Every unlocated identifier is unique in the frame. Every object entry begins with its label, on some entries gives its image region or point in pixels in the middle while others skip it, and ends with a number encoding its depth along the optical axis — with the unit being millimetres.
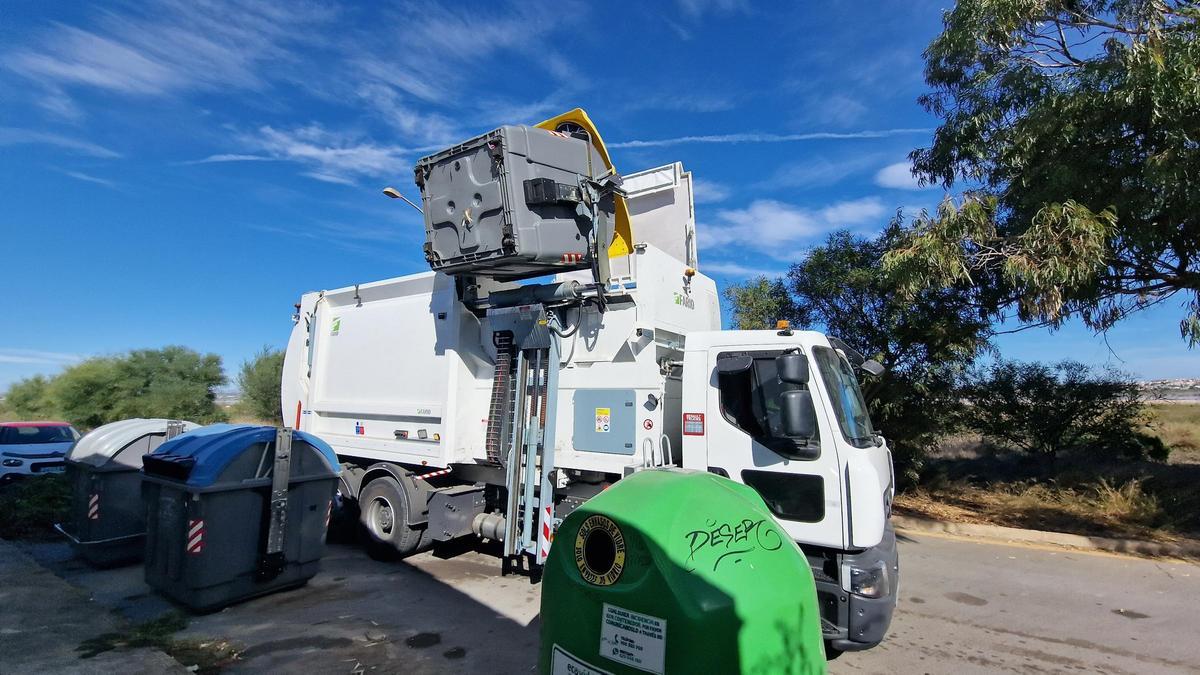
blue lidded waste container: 4809
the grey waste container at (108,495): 6086
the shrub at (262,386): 22906
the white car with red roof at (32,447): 10305
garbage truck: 4176
